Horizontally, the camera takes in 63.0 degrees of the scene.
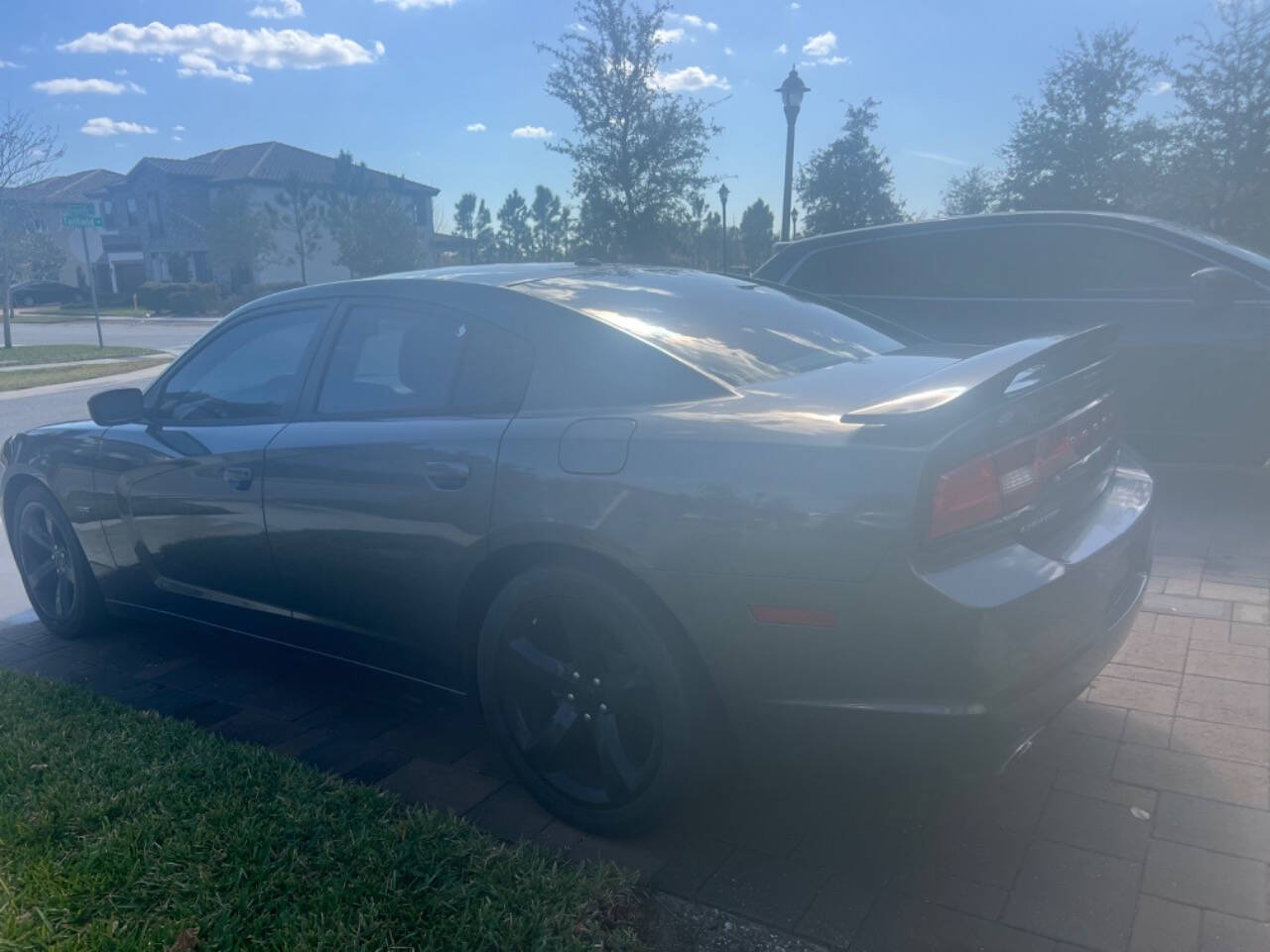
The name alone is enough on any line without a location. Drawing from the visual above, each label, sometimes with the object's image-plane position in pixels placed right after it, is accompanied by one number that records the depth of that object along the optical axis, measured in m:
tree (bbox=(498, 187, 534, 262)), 28.05
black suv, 6.31
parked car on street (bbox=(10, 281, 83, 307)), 60.84
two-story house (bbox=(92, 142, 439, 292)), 53.59
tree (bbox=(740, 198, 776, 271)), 52.57
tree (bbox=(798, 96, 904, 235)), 22.36
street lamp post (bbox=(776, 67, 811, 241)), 13.76
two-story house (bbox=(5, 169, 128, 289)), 64.81
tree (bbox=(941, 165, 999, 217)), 23.94
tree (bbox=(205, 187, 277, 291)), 48.44
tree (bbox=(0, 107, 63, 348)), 26.14
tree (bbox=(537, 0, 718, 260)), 16.81
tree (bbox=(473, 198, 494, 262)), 39.11
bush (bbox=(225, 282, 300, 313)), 47.99
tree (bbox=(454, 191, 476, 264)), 47.53
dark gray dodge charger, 2.38
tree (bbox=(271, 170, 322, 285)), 47.41
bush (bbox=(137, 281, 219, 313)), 47.28
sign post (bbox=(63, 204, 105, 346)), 19.19
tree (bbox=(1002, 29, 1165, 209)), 17.11
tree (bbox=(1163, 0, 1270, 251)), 14.22
